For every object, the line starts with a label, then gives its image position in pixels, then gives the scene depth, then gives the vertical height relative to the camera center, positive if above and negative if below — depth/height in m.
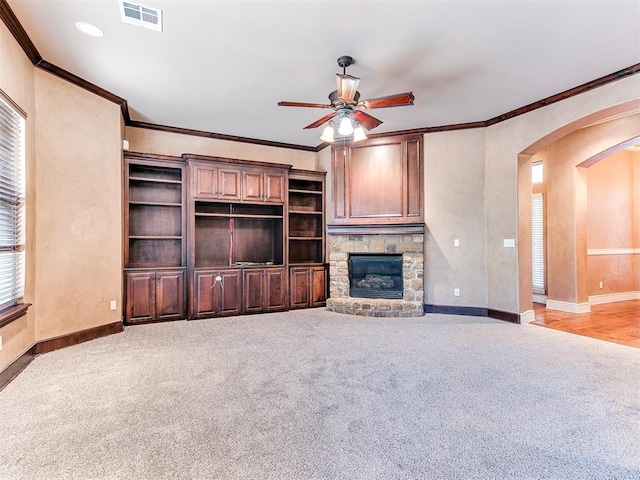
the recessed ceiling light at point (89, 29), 2.85 +1.87
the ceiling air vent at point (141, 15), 2.65 +1.87
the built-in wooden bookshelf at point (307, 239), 5.83 +0.09
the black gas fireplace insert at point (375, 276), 5.62 -0.55
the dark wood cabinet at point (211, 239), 4.92 +0.09
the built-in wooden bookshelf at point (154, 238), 4.77 +0.11
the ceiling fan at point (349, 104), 3.11 +1.36
